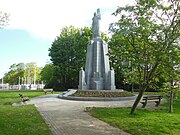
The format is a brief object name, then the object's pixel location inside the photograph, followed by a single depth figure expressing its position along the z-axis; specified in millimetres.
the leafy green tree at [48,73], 36838
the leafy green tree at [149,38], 7069
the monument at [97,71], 17997
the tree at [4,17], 15460
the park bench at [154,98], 11109
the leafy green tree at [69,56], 31982
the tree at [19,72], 58111
